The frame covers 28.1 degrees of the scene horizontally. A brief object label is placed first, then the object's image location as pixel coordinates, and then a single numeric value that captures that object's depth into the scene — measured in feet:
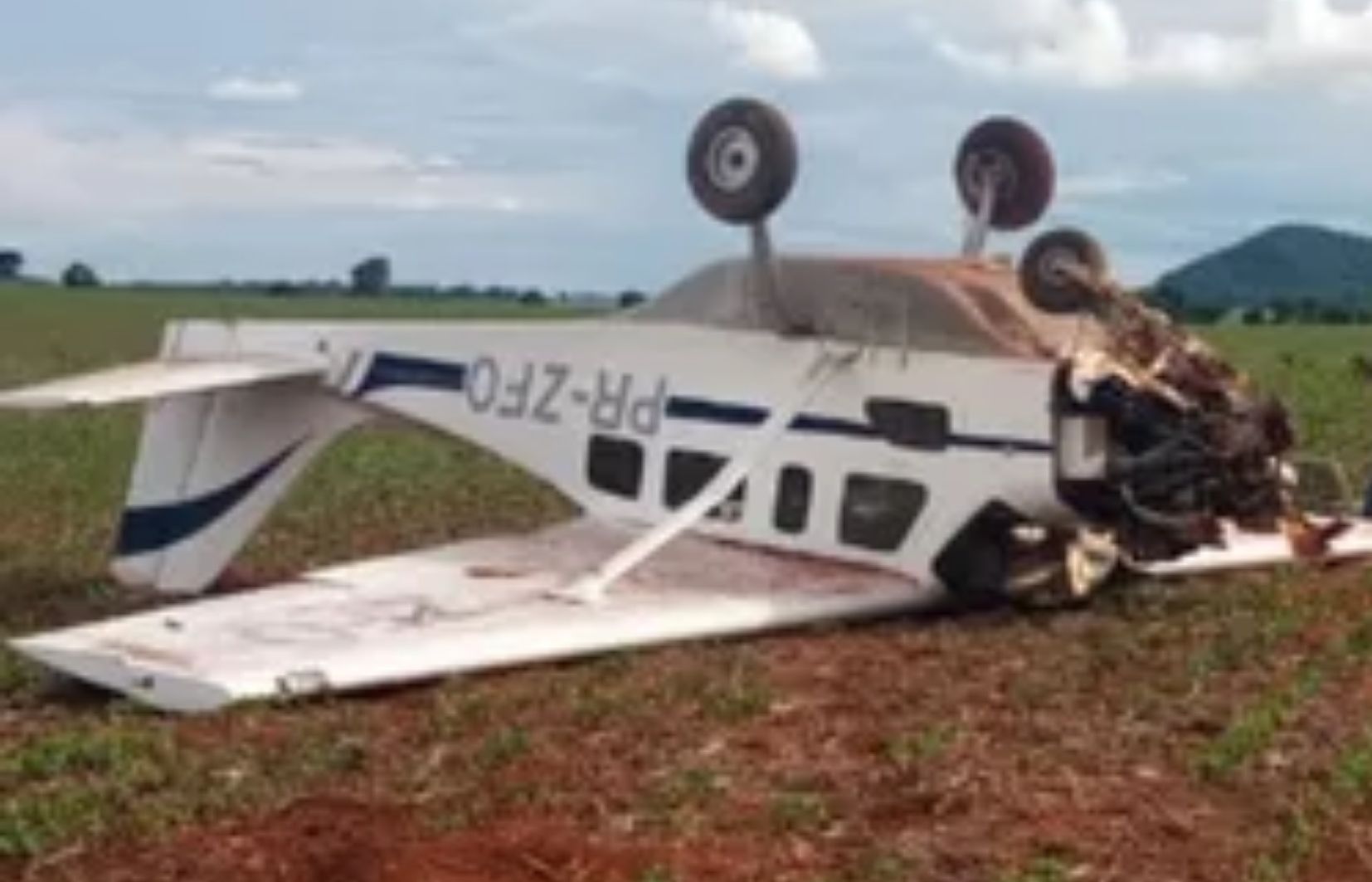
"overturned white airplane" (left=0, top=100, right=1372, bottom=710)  38.50
